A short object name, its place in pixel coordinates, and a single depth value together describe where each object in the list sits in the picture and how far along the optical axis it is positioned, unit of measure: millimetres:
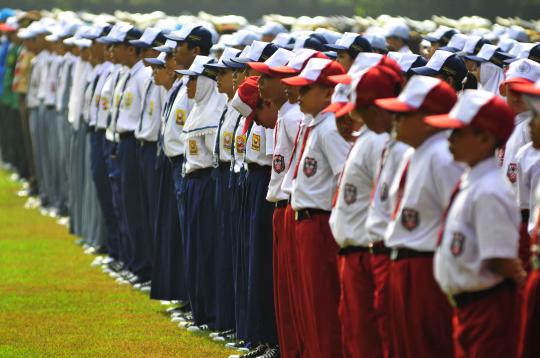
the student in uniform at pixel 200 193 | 21417
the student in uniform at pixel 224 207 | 20512
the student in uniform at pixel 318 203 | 15669
